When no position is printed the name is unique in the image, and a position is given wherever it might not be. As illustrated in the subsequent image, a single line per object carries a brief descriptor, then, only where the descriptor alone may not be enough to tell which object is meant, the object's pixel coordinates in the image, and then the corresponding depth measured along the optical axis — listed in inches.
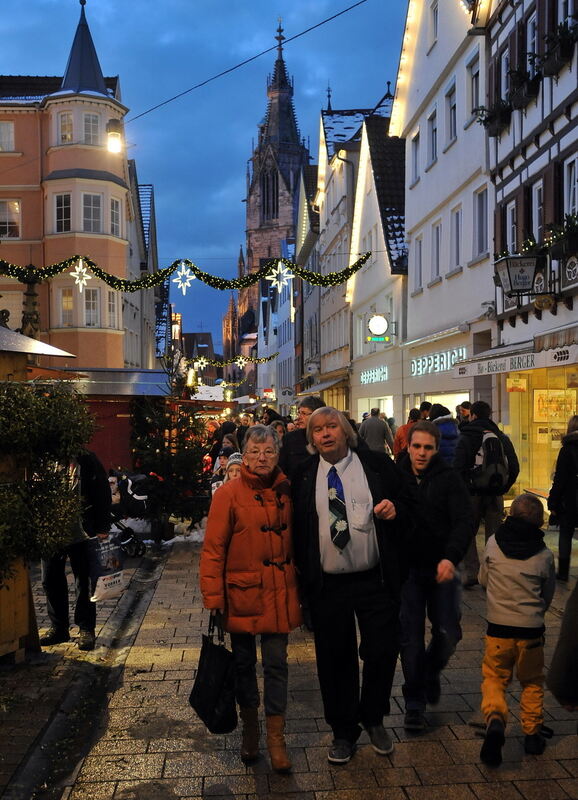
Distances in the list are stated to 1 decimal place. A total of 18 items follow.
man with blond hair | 193.6
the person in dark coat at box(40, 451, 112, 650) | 294.7
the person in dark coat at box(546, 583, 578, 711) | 128.6
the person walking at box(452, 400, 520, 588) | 376.8
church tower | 4854.8
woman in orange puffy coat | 192.7
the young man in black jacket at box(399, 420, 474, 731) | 215.0
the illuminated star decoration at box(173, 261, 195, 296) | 834.1
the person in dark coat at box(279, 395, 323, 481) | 301.9
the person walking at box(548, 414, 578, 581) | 367.2
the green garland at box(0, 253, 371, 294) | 824.3
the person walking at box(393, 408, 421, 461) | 536.7
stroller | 484.4
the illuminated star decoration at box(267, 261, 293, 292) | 837.8
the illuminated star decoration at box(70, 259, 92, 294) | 872.3
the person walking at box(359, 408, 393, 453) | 613.0
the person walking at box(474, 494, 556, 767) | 199.3
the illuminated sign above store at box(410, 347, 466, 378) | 794.8
